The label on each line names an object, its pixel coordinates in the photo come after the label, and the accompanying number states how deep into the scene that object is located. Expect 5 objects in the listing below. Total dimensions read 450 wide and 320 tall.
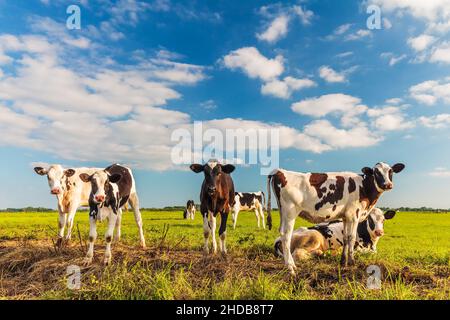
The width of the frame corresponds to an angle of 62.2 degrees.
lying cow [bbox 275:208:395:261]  11.22
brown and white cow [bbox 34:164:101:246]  11.89
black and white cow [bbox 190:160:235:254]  10.55
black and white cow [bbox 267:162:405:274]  9.24
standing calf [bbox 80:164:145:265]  9.12
